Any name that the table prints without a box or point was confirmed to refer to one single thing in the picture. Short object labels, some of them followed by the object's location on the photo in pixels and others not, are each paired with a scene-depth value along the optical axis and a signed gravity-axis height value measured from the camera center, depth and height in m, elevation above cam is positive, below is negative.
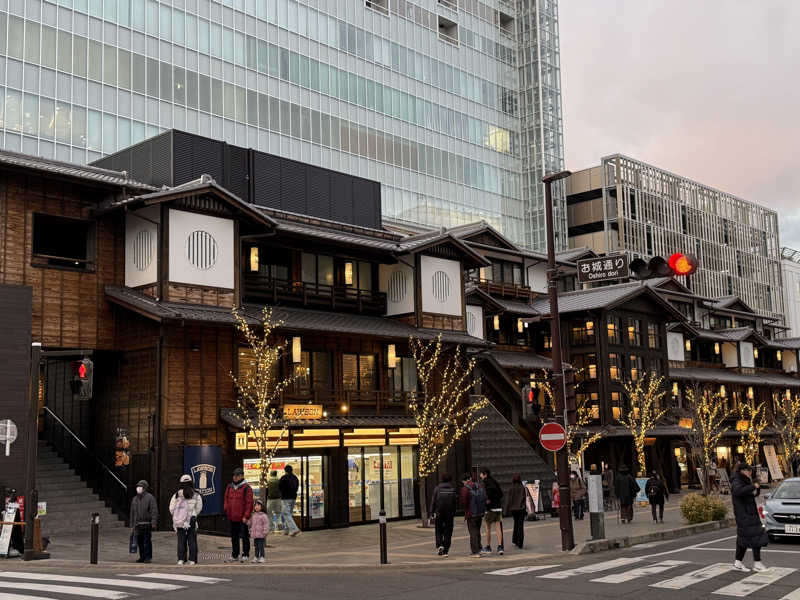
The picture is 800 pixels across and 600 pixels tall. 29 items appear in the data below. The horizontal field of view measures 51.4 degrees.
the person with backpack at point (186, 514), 18.56 -1.90
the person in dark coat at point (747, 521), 15.28 -1.98
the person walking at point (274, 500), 26.30 -2.33
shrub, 26.84 -3.06
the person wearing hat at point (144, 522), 18.91 -2.09
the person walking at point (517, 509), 21.42 -2.31
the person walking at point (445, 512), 20.41 -2.23
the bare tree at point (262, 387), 25.55 +1.29
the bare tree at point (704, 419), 46.26 -0.38
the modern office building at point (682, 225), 99.31 +24.17
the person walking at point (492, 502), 20.89 -2.07
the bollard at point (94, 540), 18.28 -2.37
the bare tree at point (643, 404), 48.12 +0.63
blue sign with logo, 25.41 -1.34
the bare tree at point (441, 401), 31.59 +0.77
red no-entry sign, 20.61 -0.48
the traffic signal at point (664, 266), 16.42 +2.95
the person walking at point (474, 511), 20.41 -2.22
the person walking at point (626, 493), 27.84 -2.58
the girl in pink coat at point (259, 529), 18.98 -2.33
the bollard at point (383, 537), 18.52 -2.56
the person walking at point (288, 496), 25.44 -2.18
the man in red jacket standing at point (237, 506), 19.06 -1.81
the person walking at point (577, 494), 29.80 -2.74
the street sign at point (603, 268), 18.16 +3.27
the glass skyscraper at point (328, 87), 55.62 +27.93
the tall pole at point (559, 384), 20.53 +0.85
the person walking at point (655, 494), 28.00 -2.64
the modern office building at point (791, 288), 119.88 +17.90
